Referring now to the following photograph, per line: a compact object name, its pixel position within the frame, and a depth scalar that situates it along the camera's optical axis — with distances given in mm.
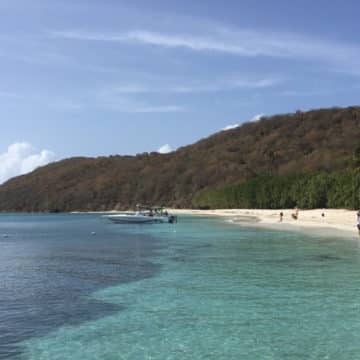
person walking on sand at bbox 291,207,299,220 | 73312
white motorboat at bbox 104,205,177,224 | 80375
